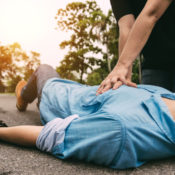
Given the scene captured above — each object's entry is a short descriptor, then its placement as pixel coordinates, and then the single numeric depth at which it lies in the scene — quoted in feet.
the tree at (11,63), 109.60
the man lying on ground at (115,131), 4.31
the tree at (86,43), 64.28
